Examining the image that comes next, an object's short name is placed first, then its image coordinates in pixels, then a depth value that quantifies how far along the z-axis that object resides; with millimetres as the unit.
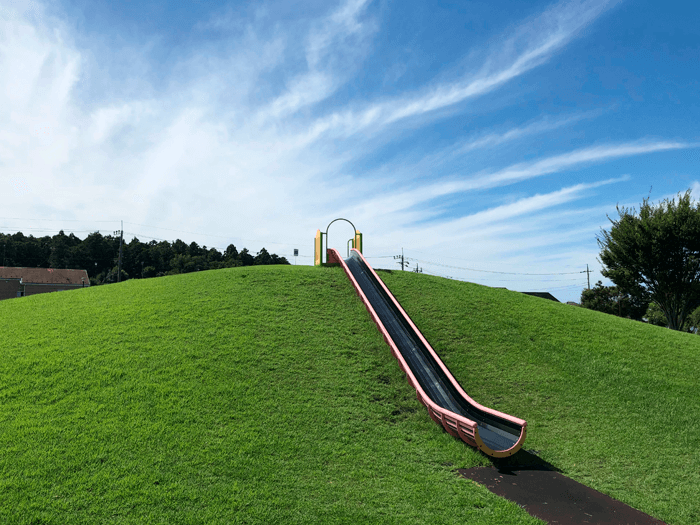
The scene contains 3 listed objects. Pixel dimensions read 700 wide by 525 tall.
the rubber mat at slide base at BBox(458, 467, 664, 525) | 5953
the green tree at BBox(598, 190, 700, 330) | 24438
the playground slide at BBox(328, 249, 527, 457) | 8180
